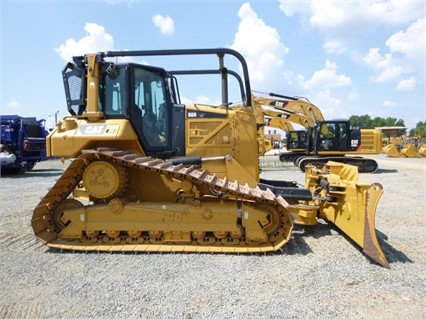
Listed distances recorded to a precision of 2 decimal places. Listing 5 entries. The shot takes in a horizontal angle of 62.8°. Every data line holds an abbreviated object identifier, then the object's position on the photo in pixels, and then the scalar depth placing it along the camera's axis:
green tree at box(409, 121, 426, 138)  81.56
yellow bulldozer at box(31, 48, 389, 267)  5.03
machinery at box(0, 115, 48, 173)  15.91
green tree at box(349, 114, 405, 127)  102.06
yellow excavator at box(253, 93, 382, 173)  17.86
